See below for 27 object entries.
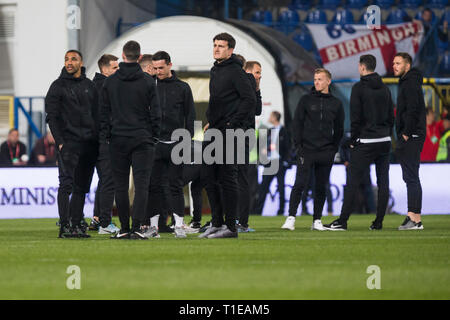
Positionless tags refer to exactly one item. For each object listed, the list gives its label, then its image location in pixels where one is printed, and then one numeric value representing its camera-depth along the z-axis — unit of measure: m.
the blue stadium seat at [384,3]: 30.73
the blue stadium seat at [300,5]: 30.78
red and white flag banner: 26.19
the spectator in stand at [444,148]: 19.45
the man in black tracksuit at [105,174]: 12.72
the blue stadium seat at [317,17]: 30.11
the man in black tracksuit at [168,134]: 11.95
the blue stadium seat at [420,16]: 29.47
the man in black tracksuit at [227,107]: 10.86
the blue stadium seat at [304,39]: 27.05
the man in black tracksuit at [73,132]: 11.35
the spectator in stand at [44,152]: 20.52
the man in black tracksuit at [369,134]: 13.06
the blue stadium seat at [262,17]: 29.59
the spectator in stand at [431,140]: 19.75
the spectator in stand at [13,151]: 20.35
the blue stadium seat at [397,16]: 29.56
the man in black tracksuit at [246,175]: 12.30
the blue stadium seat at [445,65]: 28.14
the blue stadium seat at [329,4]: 30.84
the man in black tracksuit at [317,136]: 12.98
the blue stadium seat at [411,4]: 30.82
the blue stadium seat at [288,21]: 28.34
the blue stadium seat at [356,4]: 30.62
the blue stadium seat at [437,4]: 30.67
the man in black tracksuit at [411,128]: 12.98
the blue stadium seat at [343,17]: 29.82
